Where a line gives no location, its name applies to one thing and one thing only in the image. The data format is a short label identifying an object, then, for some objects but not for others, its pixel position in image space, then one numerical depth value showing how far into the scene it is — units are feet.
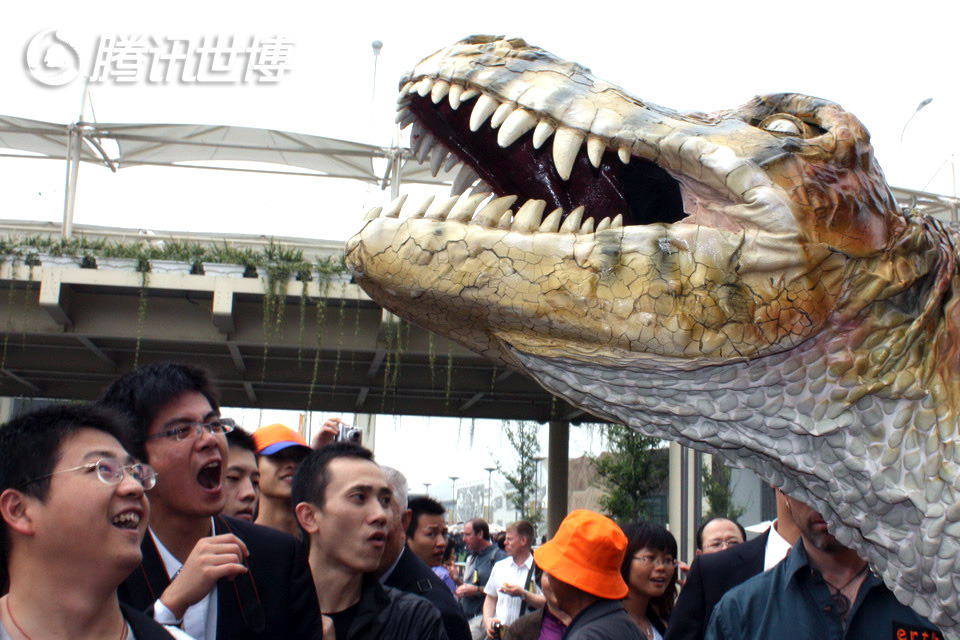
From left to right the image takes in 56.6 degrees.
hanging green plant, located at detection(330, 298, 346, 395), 42.93
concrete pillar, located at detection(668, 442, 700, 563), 47.25
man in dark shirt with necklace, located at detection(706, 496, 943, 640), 8.27
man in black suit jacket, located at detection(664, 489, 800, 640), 12.17
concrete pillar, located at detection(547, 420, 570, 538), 62.75
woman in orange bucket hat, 11.58
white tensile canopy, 49.90
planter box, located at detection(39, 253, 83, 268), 39.58
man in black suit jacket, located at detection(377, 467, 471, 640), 12.43
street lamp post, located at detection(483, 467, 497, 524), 113.16
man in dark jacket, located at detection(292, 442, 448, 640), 10.17
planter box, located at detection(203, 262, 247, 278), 40.70
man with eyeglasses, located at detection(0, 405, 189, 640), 5.80
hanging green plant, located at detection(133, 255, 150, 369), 39.83
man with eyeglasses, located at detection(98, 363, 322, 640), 8.21
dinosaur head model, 5.63
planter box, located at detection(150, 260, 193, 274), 40.24
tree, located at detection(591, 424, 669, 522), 58.80
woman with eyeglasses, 15.70
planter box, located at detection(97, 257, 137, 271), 39.75
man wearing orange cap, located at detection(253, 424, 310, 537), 14.12
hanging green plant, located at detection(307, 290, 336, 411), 41.19
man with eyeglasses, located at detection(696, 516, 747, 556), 17.22
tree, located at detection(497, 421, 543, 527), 81.76
